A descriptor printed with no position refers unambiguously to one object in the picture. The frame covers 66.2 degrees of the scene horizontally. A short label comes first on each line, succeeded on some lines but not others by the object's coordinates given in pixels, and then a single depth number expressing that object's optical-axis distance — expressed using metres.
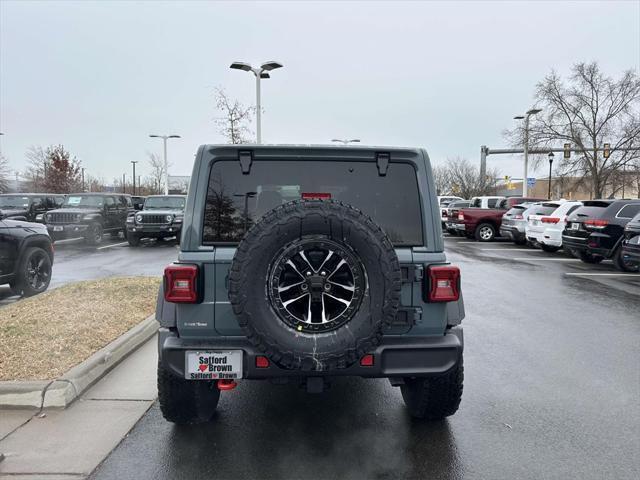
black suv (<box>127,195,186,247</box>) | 17.73
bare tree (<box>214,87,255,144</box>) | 25.64
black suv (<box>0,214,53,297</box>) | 7.53
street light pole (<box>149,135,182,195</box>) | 38.34
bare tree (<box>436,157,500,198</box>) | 62.95
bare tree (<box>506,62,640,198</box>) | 33.66
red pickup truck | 20.73
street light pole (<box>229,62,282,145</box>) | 19.91
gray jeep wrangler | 2.71
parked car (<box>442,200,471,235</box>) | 22.56
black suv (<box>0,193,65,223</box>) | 19.80
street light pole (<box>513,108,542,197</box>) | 32.75
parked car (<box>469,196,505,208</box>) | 22.09
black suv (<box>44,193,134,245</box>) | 17.36
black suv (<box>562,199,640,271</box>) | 11.86
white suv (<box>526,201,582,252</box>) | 14.95
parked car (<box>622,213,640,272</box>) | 9.84
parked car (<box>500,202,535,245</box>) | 17.77
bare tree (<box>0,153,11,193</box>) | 46.00
